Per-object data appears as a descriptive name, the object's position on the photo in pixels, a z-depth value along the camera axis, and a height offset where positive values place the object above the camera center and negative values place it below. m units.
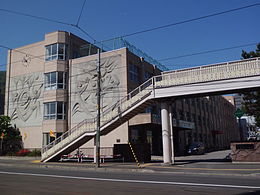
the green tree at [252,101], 27.05 +3.34
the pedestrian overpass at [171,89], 18.42 +3.37
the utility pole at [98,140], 19.41 -0.32
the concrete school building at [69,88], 32.31 +6.55
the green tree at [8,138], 36.00 -0.08
